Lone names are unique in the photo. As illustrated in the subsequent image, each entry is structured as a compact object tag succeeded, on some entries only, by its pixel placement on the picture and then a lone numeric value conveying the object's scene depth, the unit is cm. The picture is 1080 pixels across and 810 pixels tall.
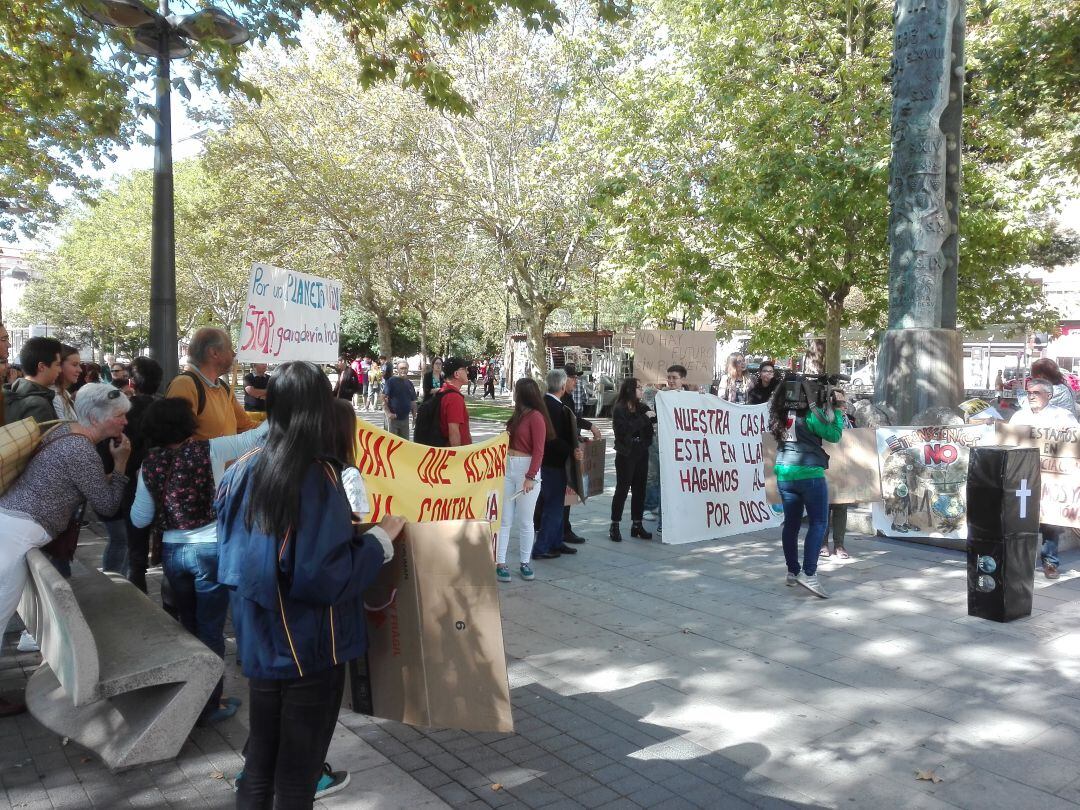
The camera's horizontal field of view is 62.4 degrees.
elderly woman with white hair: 420
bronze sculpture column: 955
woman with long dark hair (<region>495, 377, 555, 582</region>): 763
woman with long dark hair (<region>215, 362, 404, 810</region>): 271
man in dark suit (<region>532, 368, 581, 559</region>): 827
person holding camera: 689
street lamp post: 778
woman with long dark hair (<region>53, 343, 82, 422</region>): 704
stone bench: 376
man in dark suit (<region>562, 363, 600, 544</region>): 888
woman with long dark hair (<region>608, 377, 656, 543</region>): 914
